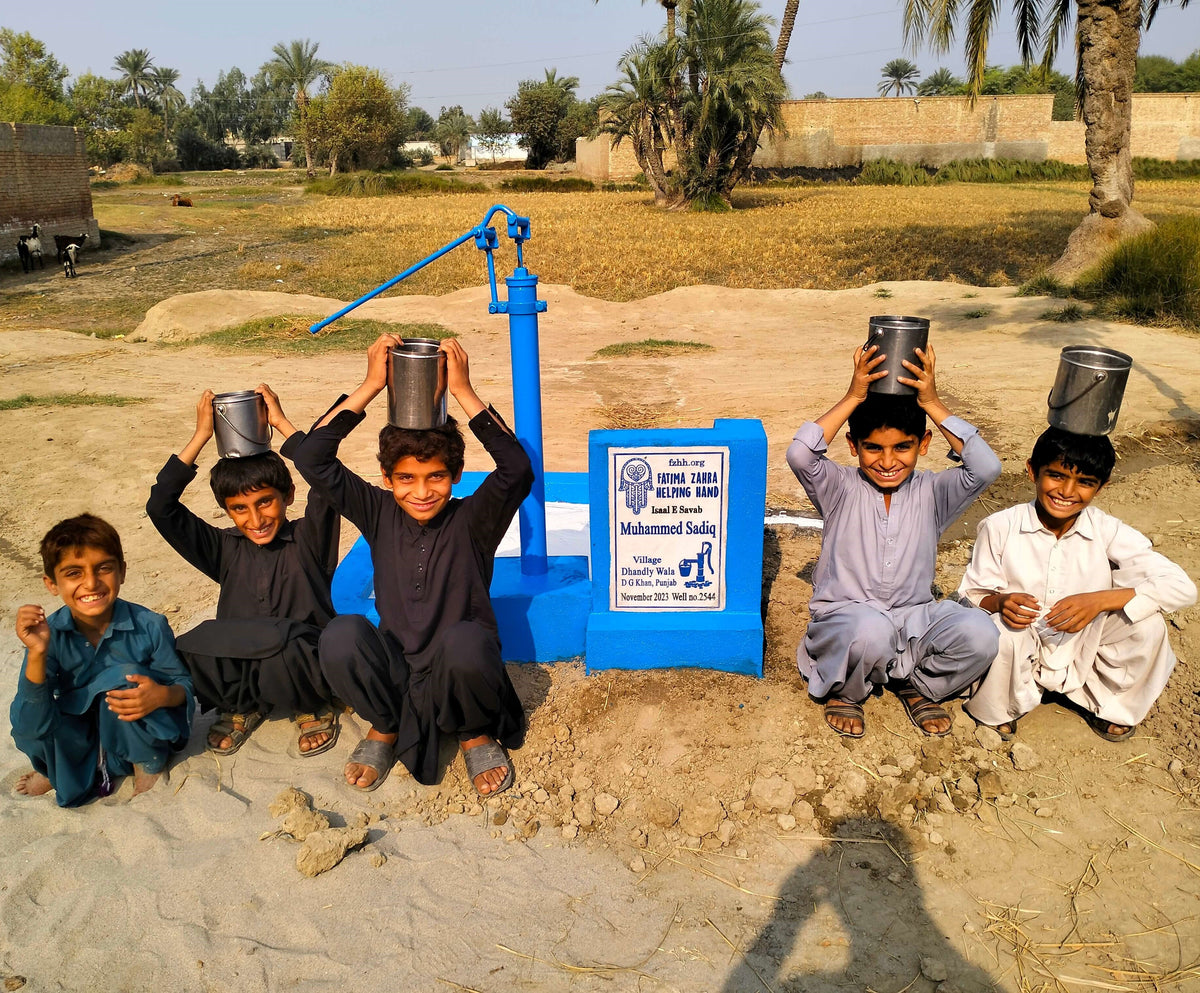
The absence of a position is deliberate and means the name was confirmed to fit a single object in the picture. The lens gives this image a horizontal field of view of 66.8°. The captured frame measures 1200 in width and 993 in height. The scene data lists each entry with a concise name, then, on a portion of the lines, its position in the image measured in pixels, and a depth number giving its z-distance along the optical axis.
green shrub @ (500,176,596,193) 38.16
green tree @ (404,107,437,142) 86.94
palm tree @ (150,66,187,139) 81.38
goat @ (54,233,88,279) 16.95
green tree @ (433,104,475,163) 72.69
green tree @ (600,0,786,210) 26.17
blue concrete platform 3.45
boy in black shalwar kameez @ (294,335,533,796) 2.87
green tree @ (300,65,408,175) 47.78
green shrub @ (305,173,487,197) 37.00
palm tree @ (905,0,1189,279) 11.48
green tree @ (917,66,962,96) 83.39
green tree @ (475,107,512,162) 70.38
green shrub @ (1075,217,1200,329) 9.23
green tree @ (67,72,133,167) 54.09
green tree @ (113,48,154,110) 84.31
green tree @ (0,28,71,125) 49.66
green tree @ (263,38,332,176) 63.81
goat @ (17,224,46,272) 17.58
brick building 18.02
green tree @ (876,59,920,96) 93.81
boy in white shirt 2.89
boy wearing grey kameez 2.98
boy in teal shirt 2.74
